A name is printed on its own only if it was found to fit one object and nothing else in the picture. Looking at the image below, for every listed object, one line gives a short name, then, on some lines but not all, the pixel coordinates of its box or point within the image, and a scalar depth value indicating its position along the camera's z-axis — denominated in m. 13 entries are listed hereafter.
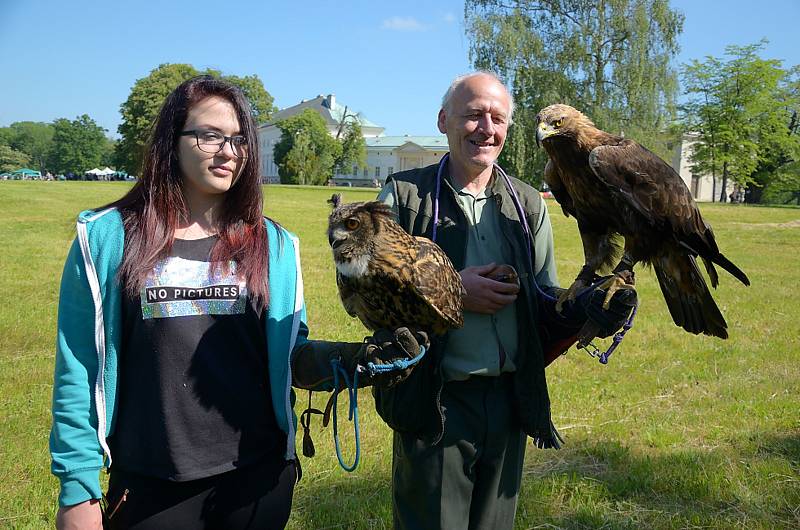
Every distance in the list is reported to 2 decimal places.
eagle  2.82
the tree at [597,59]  24.59
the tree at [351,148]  75.19
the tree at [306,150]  66.06
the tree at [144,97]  48.59
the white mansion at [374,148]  90.31
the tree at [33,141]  106.38
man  2.32
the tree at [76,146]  98.88
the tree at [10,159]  90.32
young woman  1.75
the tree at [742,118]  47.31
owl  2.09
